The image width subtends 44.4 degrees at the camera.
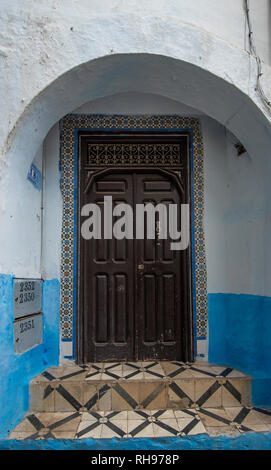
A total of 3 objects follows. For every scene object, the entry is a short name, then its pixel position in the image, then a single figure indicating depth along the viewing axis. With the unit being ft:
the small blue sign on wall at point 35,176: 9.91
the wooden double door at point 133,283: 11.68
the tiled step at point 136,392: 9.53
